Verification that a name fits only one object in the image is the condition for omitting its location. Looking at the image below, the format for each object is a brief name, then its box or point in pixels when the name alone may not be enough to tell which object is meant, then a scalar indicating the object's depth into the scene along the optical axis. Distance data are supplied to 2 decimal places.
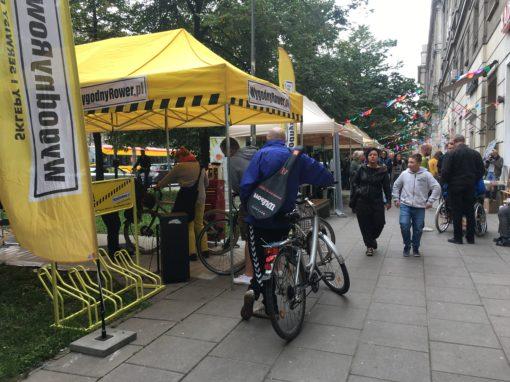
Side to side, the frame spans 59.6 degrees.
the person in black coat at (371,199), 7.10
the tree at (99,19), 15.48
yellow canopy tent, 4.98
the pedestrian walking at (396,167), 20.49
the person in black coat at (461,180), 7.78
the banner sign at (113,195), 4.71
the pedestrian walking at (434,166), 12.00
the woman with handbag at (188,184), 6.45
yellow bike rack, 4.23
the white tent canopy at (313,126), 11.22
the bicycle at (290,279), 3.72
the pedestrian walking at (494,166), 12.08
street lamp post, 8.21
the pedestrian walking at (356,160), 12.20
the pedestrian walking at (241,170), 5.49
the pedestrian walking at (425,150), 11.07
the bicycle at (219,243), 6.30
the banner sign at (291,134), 9.58
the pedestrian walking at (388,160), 19.00
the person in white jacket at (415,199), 6.95
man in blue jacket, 4.10
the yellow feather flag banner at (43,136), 2.96
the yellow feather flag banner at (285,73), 8.03
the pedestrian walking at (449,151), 8.15
